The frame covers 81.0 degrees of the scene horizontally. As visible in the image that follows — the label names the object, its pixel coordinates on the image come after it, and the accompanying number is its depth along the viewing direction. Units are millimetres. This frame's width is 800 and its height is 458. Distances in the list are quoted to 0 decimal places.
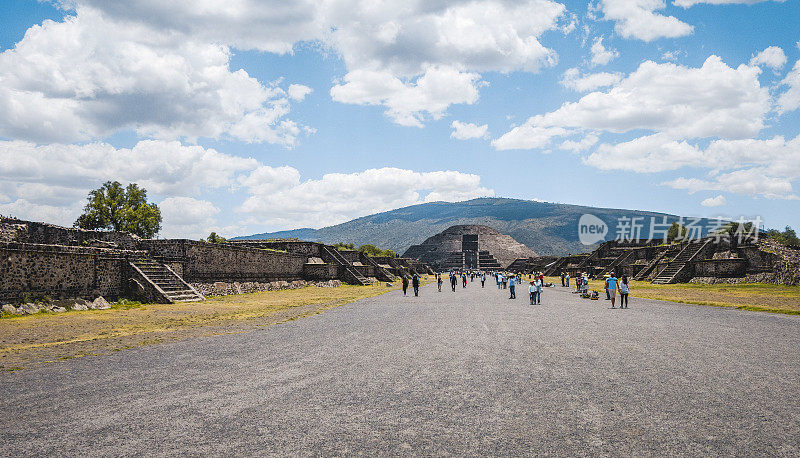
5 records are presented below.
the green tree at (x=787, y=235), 90962
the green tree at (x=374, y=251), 90219
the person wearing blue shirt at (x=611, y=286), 20448
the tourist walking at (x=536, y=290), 22578
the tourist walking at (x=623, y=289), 19944
